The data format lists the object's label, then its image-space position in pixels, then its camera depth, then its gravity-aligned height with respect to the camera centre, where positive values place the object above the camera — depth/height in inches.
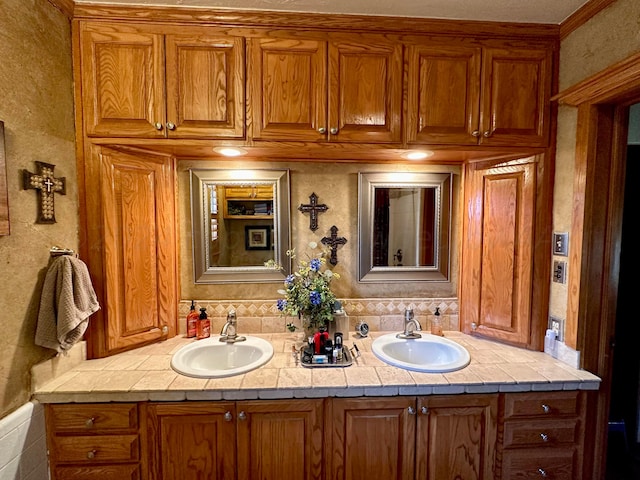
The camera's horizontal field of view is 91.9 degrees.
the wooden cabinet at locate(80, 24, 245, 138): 55.9 +25.6
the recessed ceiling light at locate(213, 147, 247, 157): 61.1 +15.0
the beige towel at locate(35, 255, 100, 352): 50.6 -14.0
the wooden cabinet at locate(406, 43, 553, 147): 59.6 +25.3
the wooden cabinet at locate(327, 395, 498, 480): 53.2 -37.3
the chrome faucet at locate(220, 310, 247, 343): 68.1 -24.0
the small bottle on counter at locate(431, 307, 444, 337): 74.0 -24.1
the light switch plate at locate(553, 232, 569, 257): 59.9 -3.6
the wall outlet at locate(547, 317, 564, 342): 61.2 -20.4
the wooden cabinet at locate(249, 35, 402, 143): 57.9 +25.8
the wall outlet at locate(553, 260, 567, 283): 60.7 -9.1
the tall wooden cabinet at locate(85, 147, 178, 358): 58.4 -5.2
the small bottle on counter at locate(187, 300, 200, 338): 71.6 -23.9
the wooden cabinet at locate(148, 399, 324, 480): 51.7 -37.0
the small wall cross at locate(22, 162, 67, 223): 48.9 +5.7
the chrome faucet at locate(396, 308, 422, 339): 71.1 -23.7
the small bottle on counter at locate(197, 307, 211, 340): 70.7 -23.8
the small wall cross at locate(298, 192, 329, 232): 74.2 +3.6
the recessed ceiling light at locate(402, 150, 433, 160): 63.6 +15.1
